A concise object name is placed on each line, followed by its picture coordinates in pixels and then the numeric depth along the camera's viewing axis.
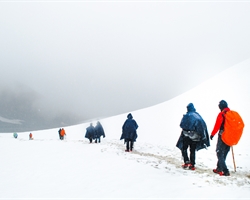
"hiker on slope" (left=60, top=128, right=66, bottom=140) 34.22
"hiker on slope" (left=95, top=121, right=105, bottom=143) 21.22
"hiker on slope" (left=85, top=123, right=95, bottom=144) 21.41
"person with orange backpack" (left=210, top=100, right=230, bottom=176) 8.48
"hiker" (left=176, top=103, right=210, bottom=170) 8.84
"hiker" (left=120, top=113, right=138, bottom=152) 14.18
